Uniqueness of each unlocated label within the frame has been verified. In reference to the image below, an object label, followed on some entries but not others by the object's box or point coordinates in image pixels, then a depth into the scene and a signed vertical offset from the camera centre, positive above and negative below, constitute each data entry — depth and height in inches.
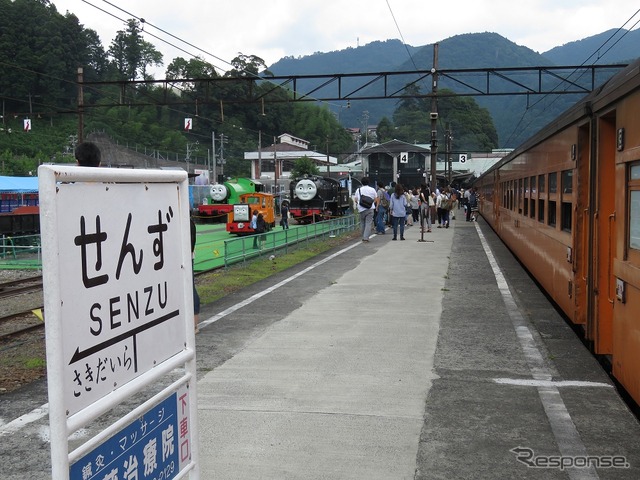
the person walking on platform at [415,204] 1178.6 -27.1
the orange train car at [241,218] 1348.4 -53.8
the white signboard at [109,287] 86.2 -12.8
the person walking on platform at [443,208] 1284.4 -37.8
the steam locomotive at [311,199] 1675.7 -25.2
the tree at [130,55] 3550.7 +663.5
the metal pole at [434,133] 1332.9 +101.0
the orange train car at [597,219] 226.2 -13.8
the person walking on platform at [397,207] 917.8 -24.8
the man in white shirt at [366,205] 866.1 -21.0
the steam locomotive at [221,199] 1756.8 -25.2
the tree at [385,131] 5359.3 +408.9
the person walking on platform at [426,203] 966.3 -23.0
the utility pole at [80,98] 1078.2 +138.2
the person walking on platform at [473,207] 1555.1 -46.0
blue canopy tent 1200.8 -1.6
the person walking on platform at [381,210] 1048.2 -32.5
